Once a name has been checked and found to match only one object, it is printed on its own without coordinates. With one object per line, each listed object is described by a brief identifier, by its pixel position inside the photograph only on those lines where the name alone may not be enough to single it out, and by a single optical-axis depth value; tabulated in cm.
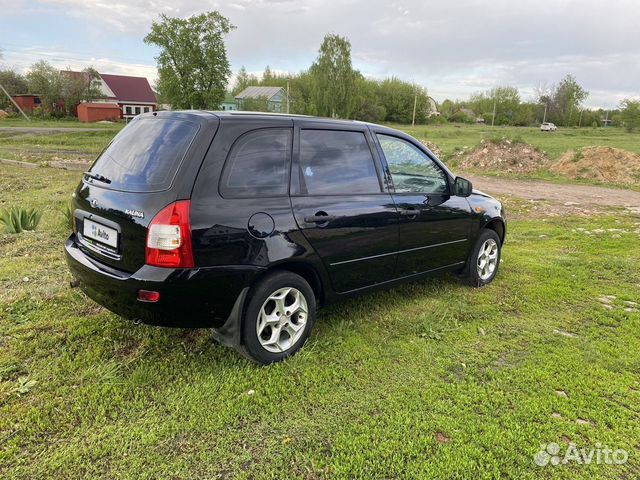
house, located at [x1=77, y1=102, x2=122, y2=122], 5244
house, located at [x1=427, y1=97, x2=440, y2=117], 8755
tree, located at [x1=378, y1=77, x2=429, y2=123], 8188
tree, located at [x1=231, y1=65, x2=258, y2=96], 10411
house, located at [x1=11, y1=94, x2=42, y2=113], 5609
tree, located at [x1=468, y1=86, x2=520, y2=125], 8843
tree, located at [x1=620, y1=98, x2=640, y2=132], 5804
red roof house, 6494
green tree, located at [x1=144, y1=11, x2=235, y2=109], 4497
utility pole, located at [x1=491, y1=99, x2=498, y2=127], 8602
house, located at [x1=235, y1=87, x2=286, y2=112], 7026
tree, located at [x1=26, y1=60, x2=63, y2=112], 5356
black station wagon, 284
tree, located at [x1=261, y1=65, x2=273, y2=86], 10280
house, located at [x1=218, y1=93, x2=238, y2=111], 6852
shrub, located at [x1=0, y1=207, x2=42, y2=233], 625
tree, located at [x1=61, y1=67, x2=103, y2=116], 5462
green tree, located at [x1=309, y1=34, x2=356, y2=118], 6681
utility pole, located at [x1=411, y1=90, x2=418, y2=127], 7474
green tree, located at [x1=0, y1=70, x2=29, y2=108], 5800
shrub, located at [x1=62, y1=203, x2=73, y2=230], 618
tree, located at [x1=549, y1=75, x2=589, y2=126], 8261
